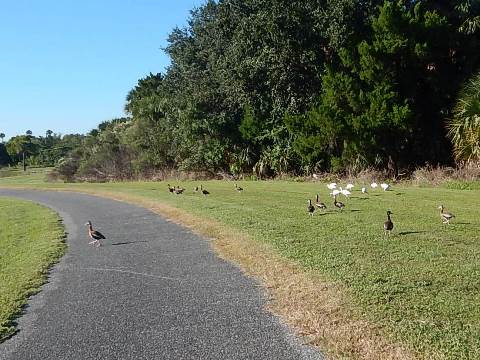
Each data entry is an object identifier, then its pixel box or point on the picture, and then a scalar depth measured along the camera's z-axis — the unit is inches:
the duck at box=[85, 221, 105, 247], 512.7
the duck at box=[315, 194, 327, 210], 573.5
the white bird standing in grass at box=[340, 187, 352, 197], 654.0
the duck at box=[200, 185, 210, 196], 909.4
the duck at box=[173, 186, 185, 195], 964.6
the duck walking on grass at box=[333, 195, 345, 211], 574.6
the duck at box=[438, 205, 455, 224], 446.9
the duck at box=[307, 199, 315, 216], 551.5
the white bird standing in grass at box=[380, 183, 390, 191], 753.6
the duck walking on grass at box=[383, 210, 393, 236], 414.0
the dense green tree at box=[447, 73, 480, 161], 791.1
